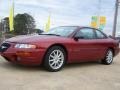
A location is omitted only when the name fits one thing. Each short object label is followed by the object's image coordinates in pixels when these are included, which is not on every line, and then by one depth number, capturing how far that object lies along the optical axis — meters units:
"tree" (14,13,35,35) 30.53
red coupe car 3.25
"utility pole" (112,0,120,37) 10.69
